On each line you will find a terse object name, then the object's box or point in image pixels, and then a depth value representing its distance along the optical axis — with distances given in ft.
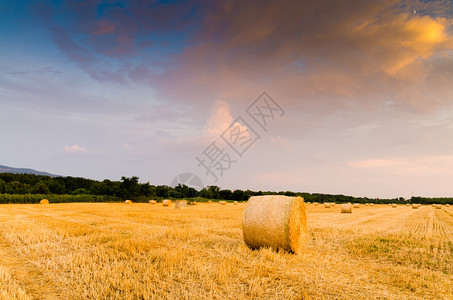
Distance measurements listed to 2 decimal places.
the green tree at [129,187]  163.10
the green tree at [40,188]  157.30
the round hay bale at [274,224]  26.18
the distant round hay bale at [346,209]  91.94
